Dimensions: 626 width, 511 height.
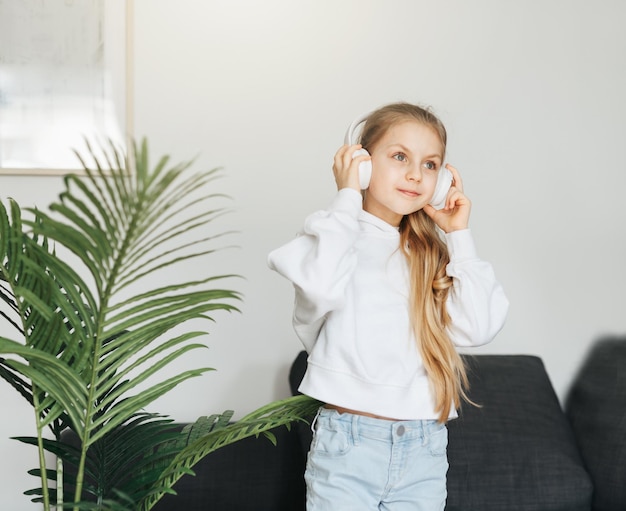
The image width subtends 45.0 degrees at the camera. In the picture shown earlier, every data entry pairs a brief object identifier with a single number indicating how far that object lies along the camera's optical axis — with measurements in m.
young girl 1.30
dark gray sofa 1.83
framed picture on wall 1.98
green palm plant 0.85
